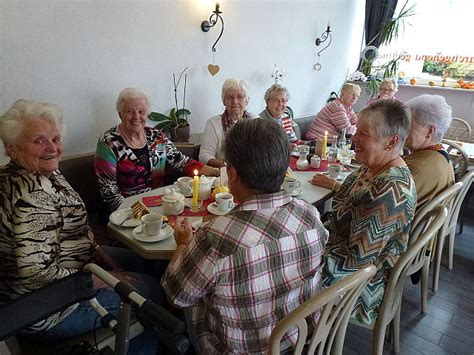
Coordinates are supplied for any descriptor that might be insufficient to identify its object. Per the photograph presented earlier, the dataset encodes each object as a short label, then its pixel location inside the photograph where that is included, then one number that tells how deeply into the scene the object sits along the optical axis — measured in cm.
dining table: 130
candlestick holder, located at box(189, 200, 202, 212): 162
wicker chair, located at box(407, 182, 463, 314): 145
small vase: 230
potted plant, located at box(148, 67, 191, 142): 285
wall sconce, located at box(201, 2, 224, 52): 300
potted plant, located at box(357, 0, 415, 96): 496
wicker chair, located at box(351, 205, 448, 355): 126
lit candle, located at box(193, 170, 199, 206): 159
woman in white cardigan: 263
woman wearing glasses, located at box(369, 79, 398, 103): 396
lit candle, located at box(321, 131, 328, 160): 254
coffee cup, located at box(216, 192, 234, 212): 158
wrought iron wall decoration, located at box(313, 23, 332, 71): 449
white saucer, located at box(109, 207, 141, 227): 146
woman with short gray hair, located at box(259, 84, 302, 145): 298
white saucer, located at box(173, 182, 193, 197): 178
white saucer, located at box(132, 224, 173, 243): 134
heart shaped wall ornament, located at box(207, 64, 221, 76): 317
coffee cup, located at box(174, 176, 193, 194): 181
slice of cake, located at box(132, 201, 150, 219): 152
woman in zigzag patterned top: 129
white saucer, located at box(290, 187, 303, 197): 182
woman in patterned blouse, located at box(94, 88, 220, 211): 201
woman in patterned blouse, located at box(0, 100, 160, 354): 114
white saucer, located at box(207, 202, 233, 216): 158
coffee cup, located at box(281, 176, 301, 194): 180
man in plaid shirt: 91
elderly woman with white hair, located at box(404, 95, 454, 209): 162
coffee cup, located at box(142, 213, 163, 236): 135
